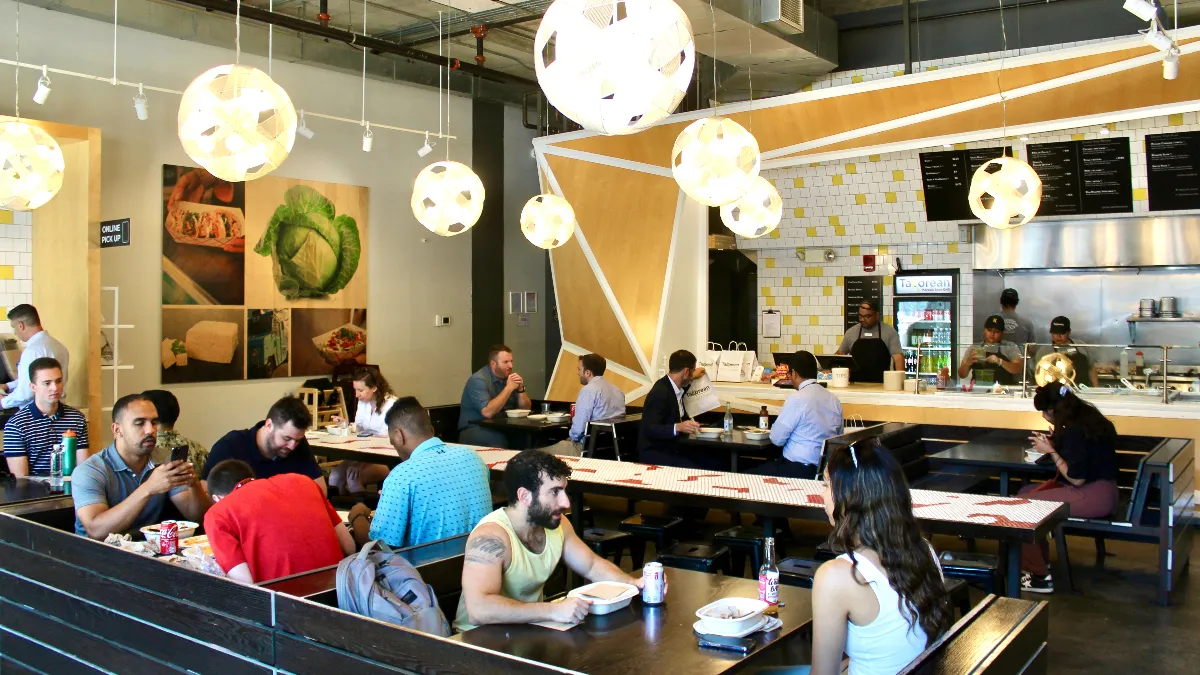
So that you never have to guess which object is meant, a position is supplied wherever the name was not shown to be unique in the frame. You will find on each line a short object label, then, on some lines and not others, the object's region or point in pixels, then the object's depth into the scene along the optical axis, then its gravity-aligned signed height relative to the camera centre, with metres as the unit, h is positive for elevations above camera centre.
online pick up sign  7.59 +0.83
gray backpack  2.69 -0.71
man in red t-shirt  3.26 -0.65
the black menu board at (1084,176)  8.84 +1.50
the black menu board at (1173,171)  8.35 +1.46
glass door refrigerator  10.62 +0.26
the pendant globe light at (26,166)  5.31 +0.95
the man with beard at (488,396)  8.05 -0.47
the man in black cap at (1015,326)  9.97 +0.14
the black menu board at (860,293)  11.11 +0.54
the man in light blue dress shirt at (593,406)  7.45 -0.51
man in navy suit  7.12 -0.57
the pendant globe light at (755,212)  6.82 +0.89
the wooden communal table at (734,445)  6.89 -0.75
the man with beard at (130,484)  3.85 -0.59
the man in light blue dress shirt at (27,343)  6.89 -0.04
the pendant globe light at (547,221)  7.55 +0.92
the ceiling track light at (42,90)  6.31 +1.60
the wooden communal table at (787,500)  4.19 -0.77
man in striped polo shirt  5.23 -0.47
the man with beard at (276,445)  4.31 -0.48
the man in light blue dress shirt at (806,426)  6.30 -0.56
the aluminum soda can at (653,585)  3.03 -0.77
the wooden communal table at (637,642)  2.54 -0.83
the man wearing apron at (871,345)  9.87 -0.05
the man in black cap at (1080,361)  7.93 -0.17
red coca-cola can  3.71 -0.77
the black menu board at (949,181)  9.33 +1.54
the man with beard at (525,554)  2.81 -0.67
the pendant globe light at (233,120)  3.95 +0.89
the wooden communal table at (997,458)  6.14 -0.76
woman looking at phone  5.68 -0.71
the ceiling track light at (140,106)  6.41 +1.54
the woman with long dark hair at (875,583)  2.51 -0.63
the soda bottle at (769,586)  3.06 -0.77
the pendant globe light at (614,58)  2.94 +0.86
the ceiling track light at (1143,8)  5.14 +1.75
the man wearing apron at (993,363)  8.19 -0.20
